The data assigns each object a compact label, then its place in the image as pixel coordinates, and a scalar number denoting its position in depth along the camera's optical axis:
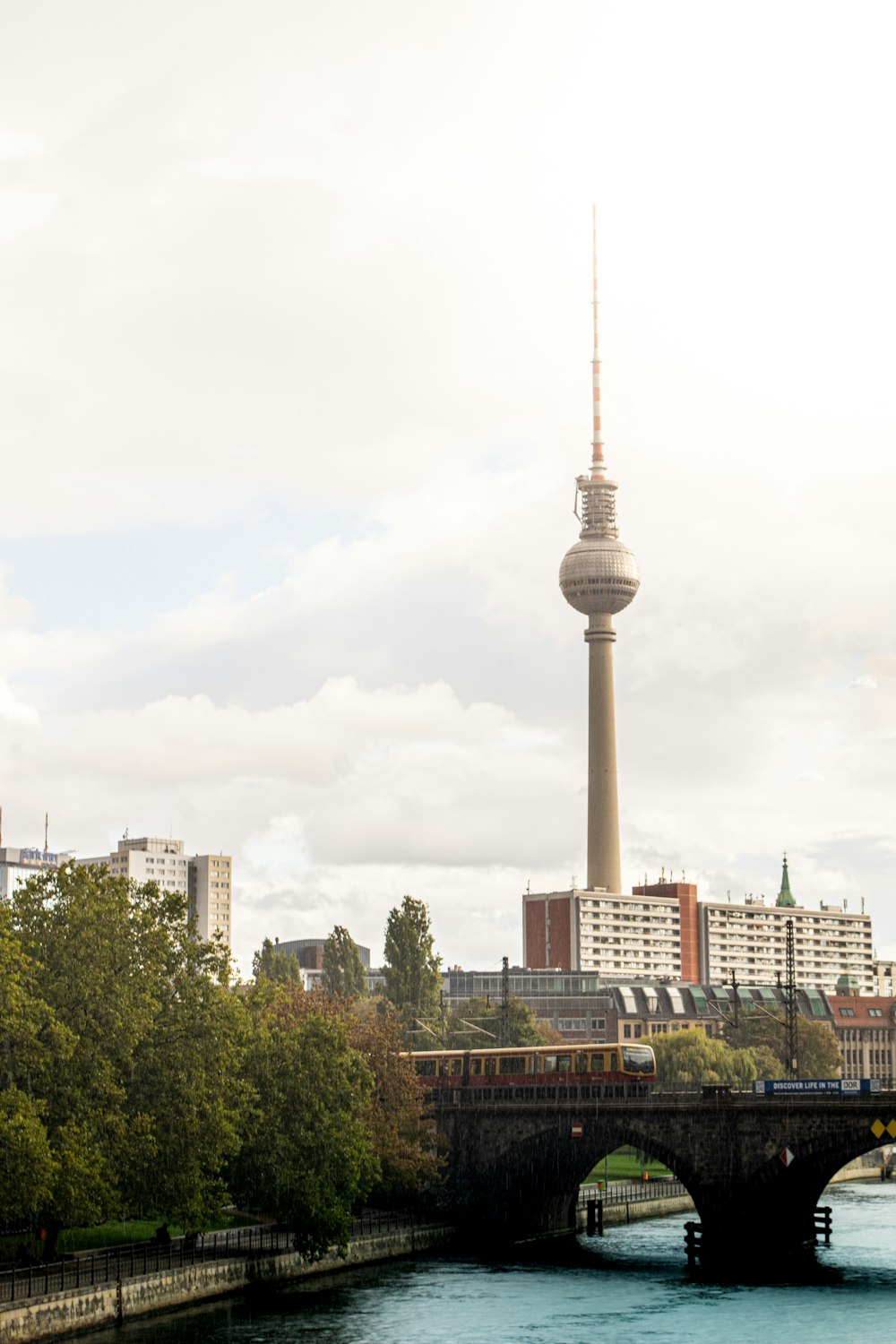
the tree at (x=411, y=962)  193.12
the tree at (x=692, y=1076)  197.75
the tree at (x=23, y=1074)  82.12
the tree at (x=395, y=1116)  119.31
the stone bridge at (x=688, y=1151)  110.88
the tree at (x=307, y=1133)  101.69
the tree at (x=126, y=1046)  89.38
